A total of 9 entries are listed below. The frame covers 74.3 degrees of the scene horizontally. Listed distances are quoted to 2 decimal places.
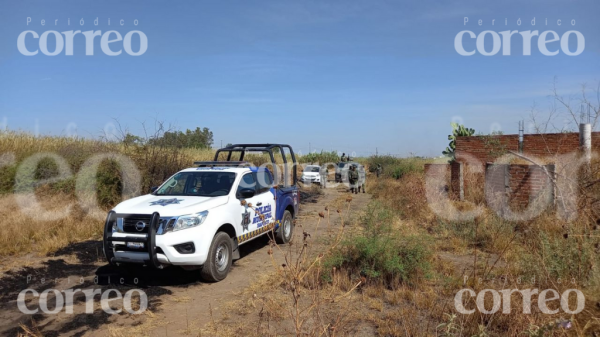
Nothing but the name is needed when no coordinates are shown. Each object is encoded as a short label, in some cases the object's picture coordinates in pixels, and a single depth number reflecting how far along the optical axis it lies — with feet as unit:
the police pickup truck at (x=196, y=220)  19.03
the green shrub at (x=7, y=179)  35.60
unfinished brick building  32.24
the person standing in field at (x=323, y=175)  84.12
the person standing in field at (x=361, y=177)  73.92
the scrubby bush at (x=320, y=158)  140.46
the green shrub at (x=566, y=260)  15.16
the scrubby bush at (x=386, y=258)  19.65
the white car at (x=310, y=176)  86.07
